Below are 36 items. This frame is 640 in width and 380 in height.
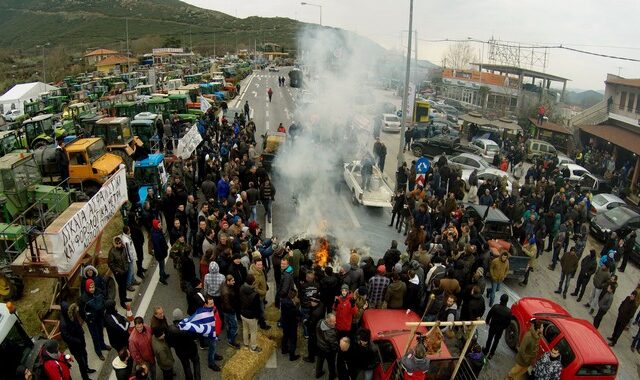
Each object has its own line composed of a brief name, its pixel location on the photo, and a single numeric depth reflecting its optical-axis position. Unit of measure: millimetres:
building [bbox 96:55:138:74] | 58372
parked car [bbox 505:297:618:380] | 7215
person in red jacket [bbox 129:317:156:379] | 6363
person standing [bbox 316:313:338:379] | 6922
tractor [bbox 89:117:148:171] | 16922
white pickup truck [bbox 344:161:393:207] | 15366
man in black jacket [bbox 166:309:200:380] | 6516
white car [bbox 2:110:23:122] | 30483
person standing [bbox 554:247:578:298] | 11109
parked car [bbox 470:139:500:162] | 24703
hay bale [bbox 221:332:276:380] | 7449
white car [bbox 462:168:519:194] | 19234
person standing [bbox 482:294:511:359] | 8227
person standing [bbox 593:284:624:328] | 9523
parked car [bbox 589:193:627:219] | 17469
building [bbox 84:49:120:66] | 66750
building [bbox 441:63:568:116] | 40062
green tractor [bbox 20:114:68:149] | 20375
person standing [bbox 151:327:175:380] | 6395
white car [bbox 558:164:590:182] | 21644
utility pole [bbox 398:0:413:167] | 16344
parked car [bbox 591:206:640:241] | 15536
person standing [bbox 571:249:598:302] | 10945
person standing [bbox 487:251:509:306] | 10078
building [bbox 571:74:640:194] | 23562
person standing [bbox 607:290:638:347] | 9406
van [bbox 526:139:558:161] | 26125
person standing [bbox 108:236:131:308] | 8766
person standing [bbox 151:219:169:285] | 9671
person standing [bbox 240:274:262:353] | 7547
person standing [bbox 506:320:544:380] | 7418
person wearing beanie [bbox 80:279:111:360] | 7191
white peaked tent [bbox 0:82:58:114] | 33531
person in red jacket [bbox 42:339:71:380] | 5828
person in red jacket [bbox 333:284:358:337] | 7406
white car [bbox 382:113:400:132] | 31484
